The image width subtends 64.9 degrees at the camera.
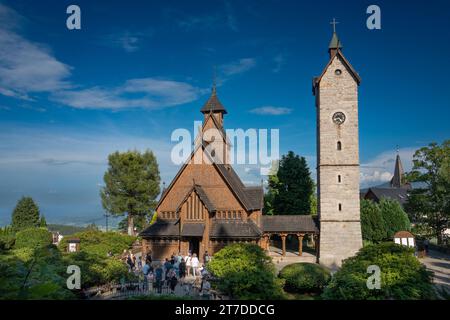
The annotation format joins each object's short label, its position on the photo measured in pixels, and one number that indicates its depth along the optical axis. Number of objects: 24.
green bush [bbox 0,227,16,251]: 31.23
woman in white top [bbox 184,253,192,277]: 23.10
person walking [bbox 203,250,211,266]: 25.20
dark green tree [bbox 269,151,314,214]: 44.75
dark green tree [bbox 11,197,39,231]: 51.65
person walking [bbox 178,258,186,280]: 22.22
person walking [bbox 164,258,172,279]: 19.95
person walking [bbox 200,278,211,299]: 15.60
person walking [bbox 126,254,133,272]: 22.26
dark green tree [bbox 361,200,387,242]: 37.84
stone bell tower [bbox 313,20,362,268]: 30.73
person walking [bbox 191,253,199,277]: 22.46
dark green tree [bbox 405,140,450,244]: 36.53
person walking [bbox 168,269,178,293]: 18.05
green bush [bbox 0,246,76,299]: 5.88
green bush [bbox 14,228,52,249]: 34.34
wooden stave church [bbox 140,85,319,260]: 28.94
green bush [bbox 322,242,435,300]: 12.46
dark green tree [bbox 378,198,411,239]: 37.91
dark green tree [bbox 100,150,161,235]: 48.19
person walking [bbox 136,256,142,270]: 24.59
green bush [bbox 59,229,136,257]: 33.66
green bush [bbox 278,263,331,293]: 20.11
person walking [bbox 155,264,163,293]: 17.98
